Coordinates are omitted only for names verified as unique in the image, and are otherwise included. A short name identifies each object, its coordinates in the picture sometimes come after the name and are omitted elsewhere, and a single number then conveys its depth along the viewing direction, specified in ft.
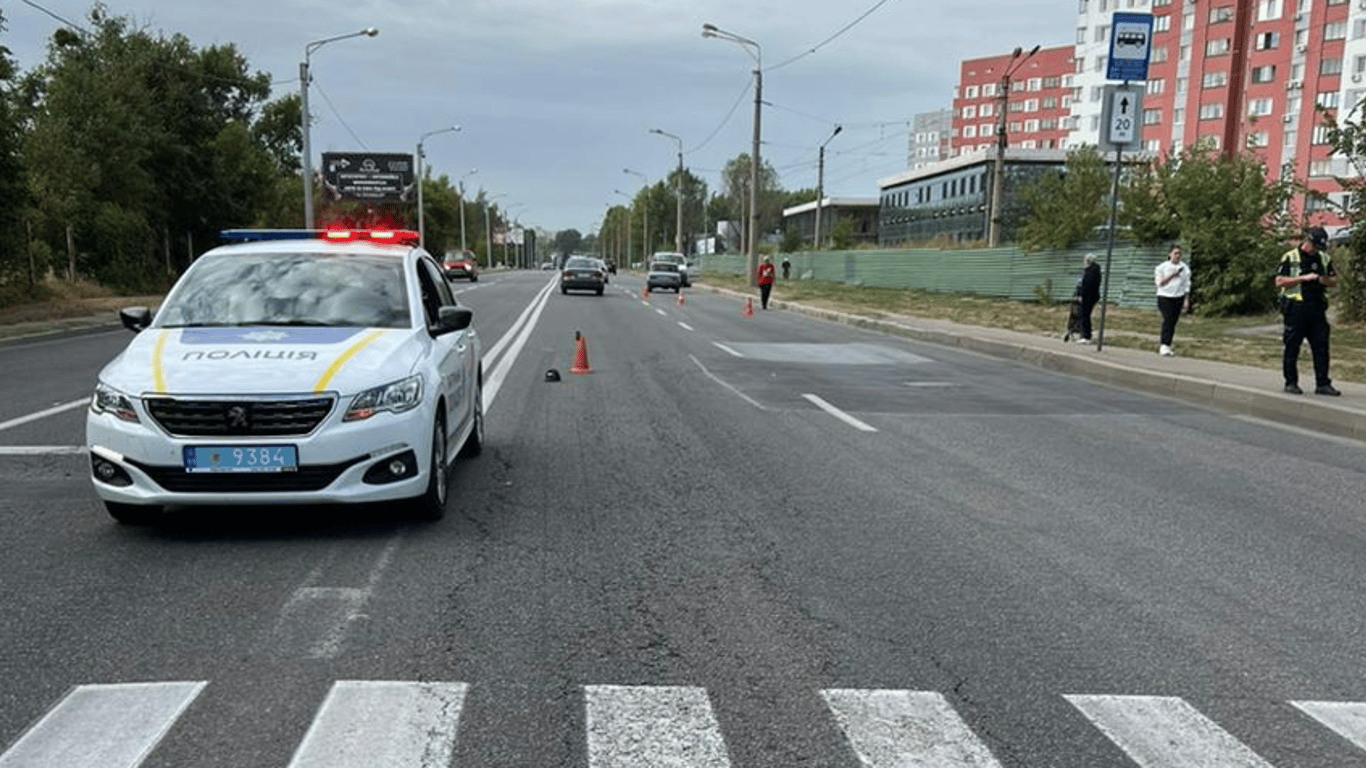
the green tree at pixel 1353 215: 65.26
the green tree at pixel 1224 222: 78.23
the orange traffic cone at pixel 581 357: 45.71
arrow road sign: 48.47
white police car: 16.94
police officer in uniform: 37.32
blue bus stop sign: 47.50
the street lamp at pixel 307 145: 110.13
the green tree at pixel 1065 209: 99.14
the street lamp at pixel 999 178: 120.47
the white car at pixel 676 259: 170.19
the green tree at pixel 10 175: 68.85
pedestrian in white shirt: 52.75
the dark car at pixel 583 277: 135.54
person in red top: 109.19
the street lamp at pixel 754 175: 140.77
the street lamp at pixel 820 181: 200.03
